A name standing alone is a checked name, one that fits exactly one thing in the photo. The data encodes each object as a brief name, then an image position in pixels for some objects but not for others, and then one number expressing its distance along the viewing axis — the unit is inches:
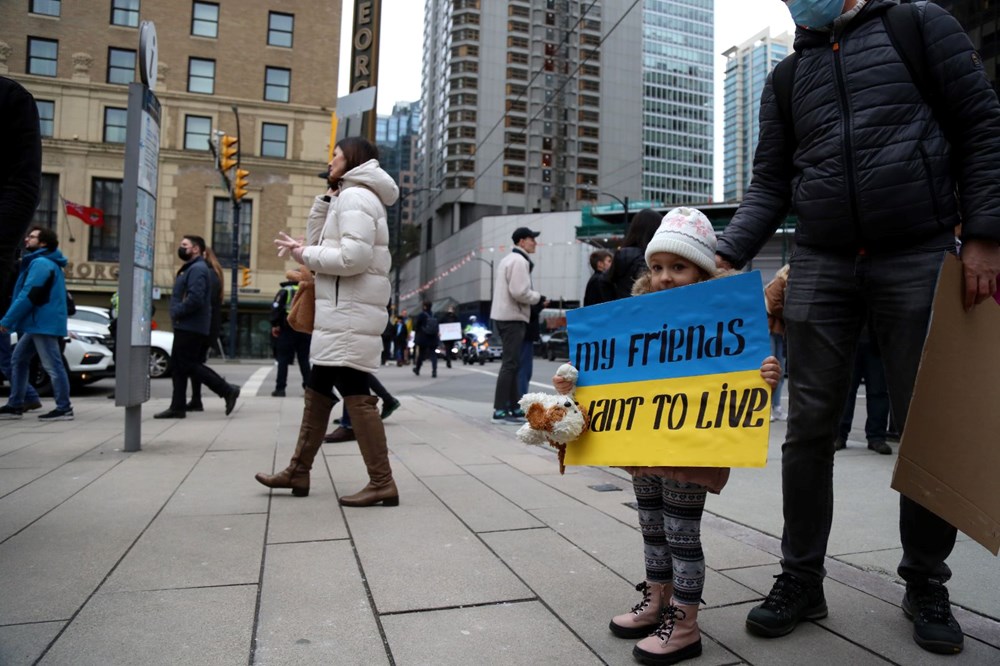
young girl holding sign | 82.0
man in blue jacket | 279.4
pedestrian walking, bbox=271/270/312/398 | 383.2
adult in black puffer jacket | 86.3
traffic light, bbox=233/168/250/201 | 852.6
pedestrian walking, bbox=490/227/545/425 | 284.2
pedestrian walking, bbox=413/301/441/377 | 678.8
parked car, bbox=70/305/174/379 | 482.0
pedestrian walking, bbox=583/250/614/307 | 229.5
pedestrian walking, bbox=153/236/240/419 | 292.4
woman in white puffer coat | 146.9
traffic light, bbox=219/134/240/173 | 765.3
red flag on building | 1157.1
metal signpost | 199.3
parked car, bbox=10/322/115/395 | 407.5
